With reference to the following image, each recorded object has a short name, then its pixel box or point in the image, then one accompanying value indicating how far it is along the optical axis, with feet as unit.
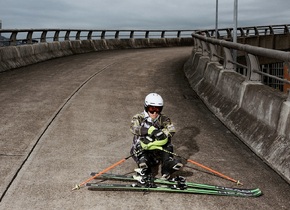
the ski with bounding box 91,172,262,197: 17.99
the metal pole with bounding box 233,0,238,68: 44.60
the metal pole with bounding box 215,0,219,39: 92.86
